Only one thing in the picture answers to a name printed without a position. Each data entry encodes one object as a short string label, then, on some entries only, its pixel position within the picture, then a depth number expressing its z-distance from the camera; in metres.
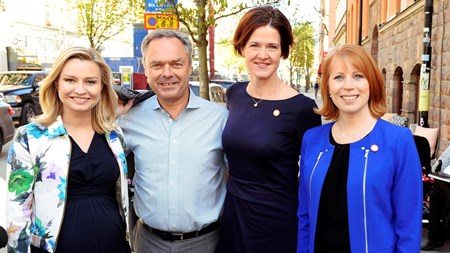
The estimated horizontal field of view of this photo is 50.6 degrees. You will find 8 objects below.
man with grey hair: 2.76
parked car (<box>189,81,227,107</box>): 12.49
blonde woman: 2.34
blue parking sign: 10.02
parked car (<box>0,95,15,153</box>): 10.65
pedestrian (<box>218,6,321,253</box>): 2.68
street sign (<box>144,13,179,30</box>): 9.59
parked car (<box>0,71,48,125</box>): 14.83
